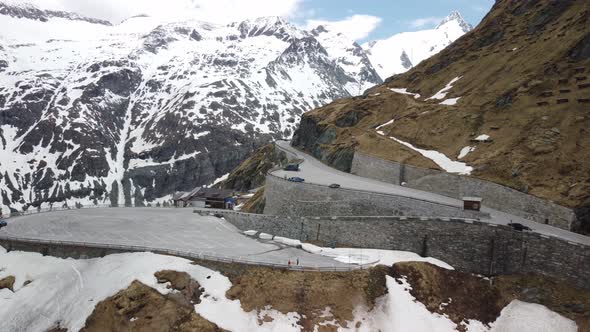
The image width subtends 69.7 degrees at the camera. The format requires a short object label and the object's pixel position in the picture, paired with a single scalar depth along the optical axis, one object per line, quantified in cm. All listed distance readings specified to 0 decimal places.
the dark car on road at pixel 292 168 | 8062
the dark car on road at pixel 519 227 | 4160
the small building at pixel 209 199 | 8381
